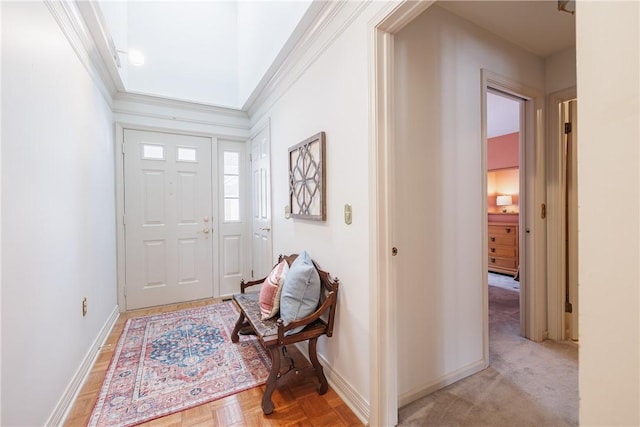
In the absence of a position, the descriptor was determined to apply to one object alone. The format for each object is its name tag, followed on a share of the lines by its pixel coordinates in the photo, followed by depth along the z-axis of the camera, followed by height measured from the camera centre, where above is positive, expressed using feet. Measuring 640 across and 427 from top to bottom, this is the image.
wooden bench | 5.38 -2.49
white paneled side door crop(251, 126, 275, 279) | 9.96 +0.16
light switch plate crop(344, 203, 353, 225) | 5.47 -0.11
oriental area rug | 5.50 -3.80
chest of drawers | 15.07 -2.26
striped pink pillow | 6.36 -1.98
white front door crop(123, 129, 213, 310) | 10.60 -0.31
